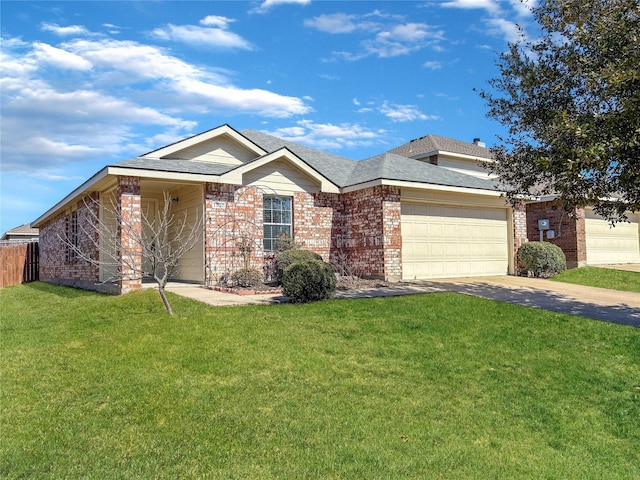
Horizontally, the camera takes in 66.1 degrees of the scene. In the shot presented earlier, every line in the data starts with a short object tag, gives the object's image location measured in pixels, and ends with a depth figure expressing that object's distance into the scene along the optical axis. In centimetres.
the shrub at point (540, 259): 1800
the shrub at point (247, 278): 1428
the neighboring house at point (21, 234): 4247
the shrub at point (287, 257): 1428
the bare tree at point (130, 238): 973
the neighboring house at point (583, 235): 2122
